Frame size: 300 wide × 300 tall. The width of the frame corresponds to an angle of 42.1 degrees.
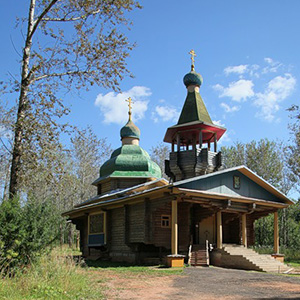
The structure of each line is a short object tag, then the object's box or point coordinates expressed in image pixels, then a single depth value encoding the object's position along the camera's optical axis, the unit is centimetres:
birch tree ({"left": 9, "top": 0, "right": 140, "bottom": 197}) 1152
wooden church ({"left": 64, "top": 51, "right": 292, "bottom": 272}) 1755
